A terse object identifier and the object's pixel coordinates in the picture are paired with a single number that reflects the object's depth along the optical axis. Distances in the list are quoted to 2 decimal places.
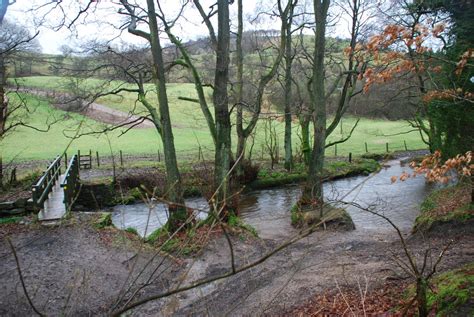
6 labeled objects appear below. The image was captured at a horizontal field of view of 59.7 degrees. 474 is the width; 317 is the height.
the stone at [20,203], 12.29
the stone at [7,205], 12.25
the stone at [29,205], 12.27
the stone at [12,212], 12.20
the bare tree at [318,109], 13.50
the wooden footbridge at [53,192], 12.25
